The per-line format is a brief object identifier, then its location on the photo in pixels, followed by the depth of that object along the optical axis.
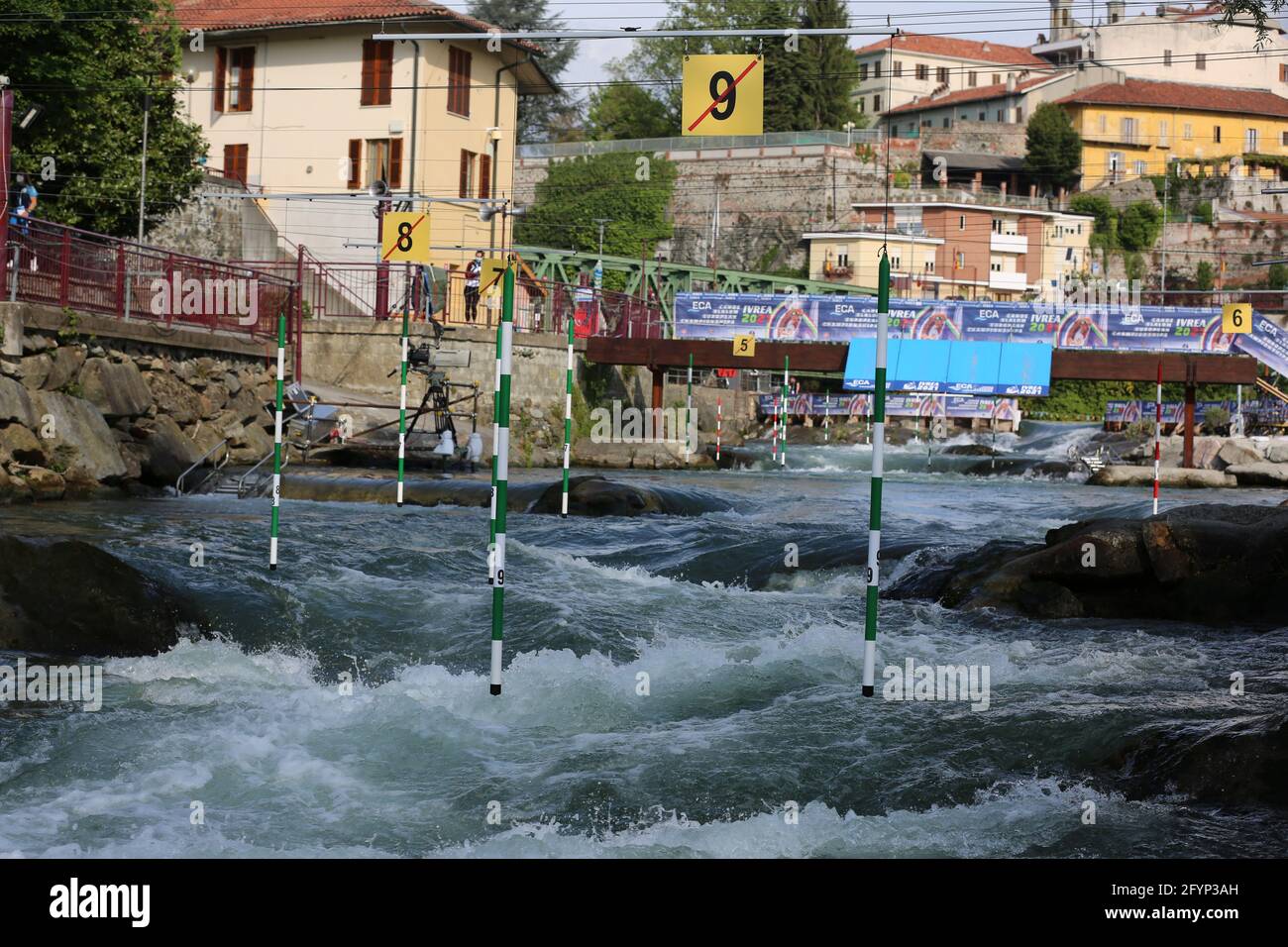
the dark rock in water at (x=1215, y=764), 7.55
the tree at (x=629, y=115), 103.62
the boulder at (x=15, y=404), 19.14
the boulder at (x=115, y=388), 21.83
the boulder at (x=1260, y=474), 35.00
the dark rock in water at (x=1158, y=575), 12.86
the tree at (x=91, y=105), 29.47
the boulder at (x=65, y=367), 20.98
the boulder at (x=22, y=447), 18.96
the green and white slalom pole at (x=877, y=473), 9.16
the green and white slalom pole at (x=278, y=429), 14.57
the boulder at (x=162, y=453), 21.84
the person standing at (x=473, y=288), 37.09
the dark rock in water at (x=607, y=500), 20.33
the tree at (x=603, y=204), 89.50
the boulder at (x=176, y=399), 24.25
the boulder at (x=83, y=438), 20.05
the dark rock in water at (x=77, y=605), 10.08
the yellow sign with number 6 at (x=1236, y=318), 38.81
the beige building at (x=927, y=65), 124.81
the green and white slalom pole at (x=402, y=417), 20.33
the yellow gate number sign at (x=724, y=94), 20.50
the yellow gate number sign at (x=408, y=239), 33.00
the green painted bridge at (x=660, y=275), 55.91
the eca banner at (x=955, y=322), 41.38
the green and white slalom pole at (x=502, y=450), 8.74
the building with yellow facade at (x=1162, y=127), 105.19
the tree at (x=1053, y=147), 101.56
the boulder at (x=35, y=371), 20.31
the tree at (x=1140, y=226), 97.75
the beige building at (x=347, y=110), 48.06
